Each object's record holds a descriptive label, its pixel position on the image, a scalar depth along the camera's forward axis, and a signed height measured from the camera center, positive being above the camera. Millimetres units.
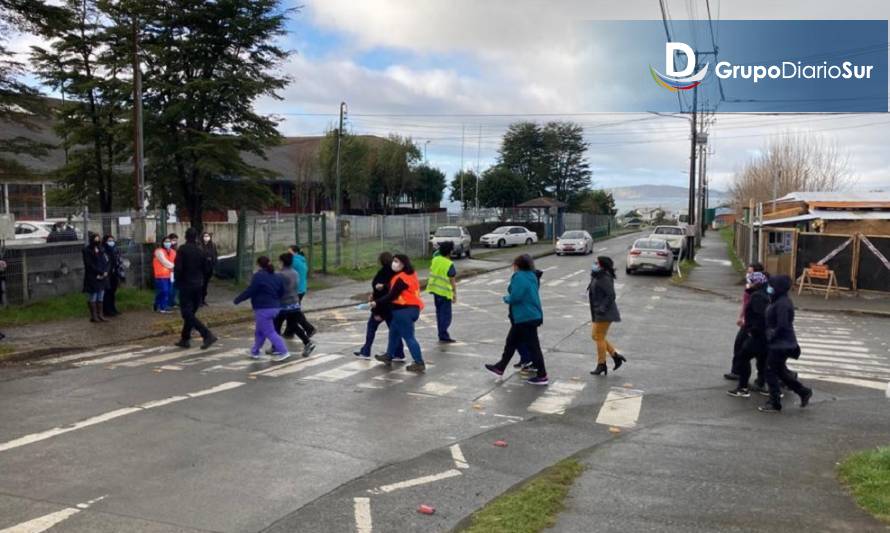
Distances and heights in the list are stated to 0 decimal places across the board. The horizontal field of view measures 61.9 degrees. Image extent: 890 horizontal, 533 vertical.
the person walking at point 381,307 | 10688 -1224
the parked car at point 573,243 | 39719 -1169
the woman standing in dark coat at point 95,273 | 14086 -978
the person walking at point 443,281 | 12375 -1007
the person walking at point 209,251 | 18203 -739
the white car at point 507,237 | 46844 -986
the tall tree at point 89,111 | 22141 +3571
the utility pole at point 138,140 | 19031 +2136
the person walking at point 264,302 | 10906 -1181
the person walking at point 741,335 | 9828 -1523
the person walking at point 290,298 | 11664 -1207
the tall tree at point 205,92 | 21391 +3812
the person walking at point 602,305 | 10398 -1174
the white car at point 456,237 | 36781 -783
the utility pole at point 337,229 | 27108 -271
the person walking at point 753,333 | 9164 -1403
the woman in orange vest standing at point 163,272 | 15420 -1063
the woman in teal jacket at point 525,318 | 9703 -1266
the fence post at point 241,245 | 21781 -690
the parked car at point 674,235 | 35938 -730
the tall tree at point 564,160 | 92938 +7699
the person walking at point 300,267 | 13914 -868
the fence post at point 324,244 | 25312 -766
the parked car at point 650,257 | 28609 -1383
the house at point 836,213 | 25250 +273
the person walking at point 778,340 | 8461 -1357
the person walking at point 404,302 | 10430 -1140
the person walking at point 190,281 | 11742 -933
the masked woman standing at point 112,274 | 15031 -1070
